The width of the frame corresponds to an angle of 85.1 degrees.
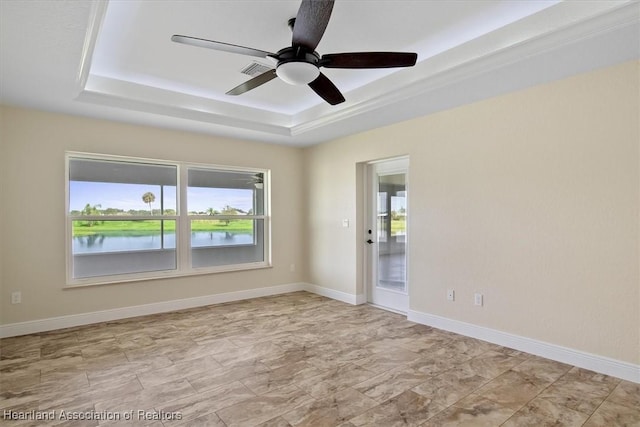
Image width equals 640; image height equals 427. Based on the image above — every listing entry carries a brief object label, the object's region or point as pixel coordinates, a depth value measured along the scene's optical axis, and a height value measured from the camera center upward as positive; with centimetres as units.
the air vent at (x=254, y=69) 339 +150
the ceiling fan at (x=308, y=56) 202 +111
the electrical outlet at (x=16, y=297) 377 -83
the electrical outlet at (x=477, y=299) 364 -88
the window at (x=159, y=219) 430 +1
